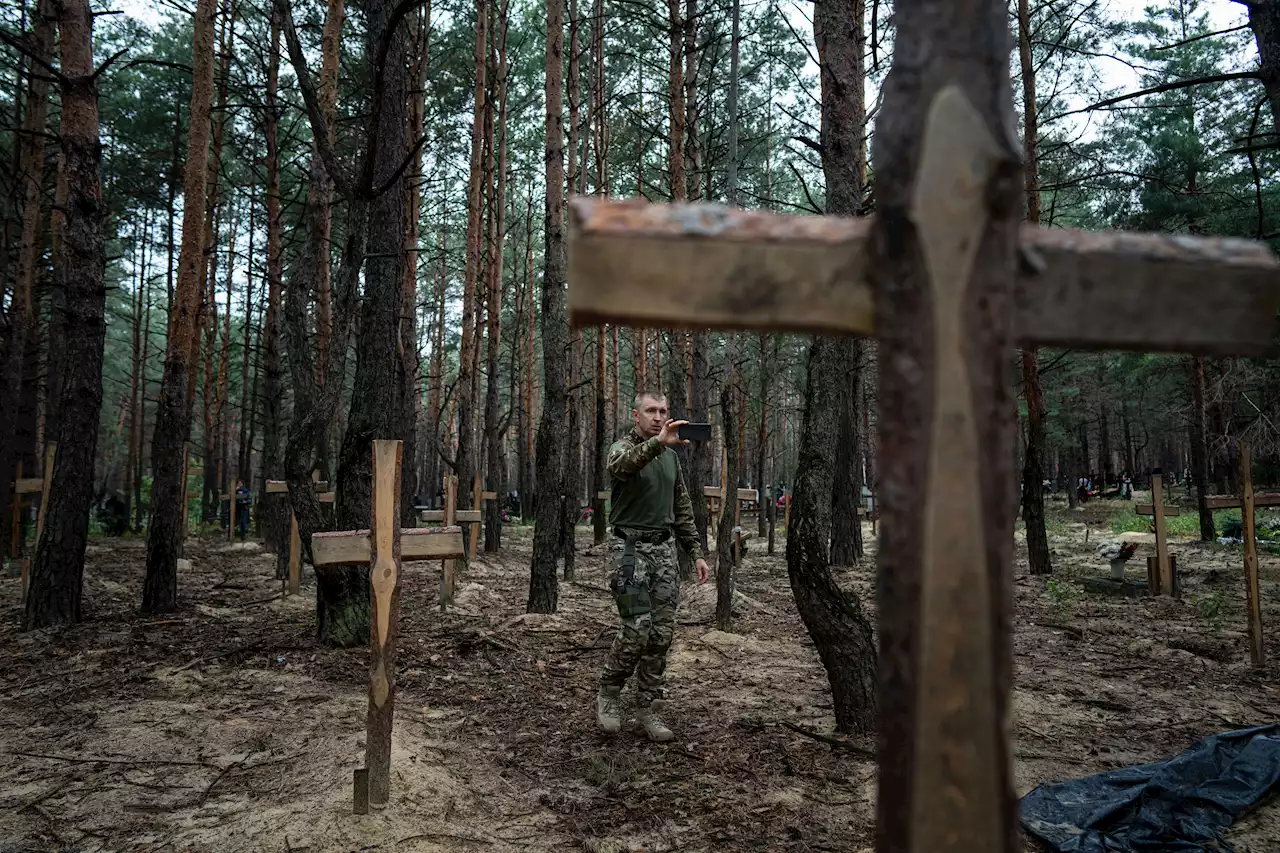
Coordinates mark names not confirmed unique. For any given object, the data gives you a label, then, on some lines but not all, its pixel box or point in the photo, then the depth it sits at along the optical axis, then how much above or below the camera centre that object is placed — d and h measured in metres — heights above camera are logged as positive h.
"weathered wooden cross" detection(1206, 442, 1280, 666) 5.27 -0.64
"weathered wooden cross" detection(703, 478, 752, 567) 12.41 -0.45
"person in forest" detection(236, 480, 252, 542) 15.77 -0.69
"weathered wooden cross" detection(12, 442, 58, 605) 6.95 -0.14
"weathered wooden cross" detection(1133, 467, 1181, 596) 8.59 -1.08
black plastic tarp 2.86 -1.38
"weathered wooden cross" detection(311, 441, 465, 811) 3.15 -0.56
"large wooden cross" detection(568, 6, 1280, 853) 1.04 +0.26
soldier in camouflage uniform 4.34 -0.59
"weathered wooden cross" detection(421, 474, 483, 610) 8.03 -0.64
